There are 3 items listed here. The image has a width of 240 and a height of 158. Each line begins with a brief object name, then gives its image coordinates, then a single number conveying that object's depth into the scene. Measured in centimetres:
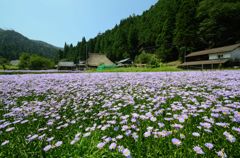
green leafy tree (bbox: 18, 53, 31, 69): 6470
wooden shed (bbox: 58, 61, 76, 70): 7753
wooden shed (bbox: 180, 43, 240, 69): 3732
